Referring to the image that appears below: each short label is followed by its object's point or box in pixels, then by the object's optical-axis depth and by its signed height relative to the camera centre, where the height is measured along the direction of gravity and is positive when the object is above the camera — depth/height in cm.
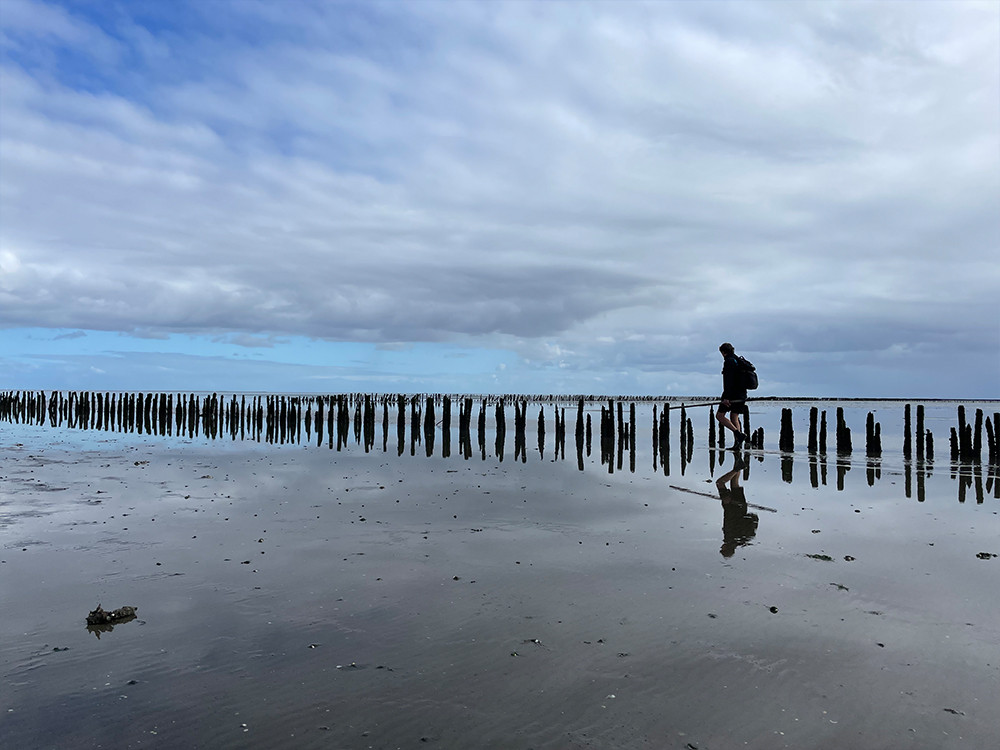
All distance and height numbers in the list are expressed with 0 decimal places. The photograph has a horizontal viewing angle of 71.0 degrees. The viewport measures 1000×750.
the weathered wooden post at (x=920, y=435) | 2020 -115
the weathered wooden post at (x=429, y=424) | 2993 -138
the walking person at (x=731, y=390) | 1861 +11
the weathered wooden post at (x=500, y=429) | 2674 -149
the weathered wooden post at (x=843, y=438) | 2109 -131
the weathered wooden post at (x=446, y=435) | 2327 -178
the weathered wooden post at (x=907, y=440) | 2062 -134
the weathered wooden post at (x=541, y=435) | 2453 -161
